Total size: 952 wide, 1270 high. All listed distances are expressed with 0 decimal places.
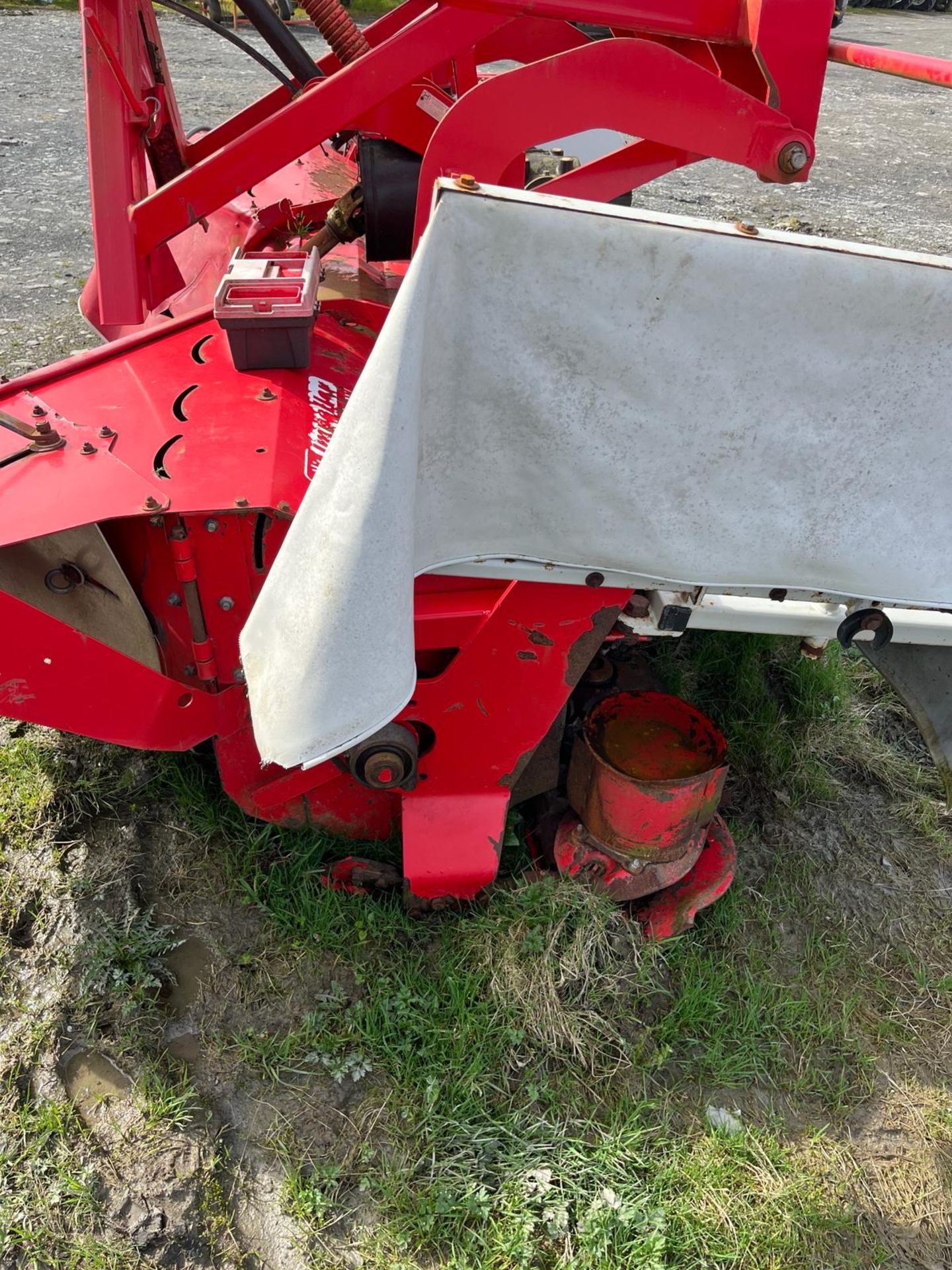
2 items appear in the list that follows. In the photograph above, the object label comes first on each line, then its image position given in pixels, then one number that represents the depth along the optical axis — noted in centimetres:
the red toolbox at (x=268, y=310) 197
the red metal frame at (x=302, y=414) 173
